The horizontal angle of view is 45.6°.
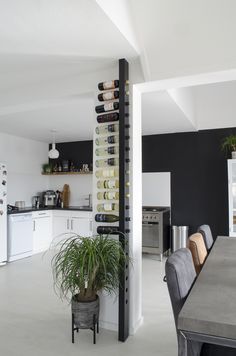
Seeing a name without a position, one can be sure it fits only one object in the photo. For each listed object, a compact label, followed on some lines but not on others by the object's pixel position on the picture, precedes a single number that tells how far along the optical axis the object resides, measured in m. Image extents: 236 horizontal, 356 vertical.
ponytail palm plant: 2.25
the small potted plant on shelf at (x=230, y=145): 4.72
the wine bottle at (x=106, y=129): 2.56
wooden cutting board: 6.52
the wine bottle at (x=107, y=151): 2.57
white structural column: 2.53
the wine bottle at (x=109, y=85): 2.50
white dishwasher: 4.95
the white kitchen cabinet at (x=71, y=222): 5.72
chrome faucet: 6.35
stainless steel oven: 5.06
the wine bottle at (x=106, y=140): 2.56
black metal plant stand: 2.36
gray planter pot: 2.33
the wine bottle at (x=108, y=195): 2.55
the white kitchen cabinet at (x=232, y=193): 4.57
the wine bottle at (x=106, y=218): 2.52
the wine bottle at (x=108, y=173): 2.56
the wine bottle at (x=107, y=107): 2.52
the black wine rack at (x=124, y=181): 2.40
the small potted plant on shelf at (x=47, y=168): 6.48
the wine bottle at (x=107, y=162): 2.58
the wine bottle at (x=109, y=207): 2.55
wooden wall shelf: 6.29
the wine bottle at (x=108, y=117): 2.51
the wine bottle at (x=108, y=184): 2.54
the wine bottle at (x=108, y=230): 2.47
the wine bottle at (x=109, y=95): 2.52
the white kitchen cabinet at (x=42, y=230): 5.59
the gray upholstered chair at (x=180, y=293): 1.42
